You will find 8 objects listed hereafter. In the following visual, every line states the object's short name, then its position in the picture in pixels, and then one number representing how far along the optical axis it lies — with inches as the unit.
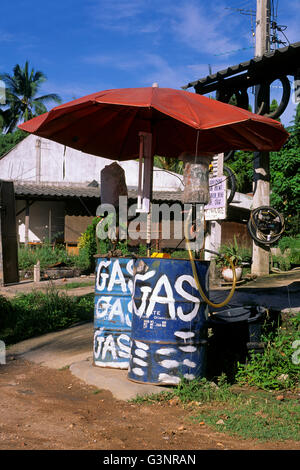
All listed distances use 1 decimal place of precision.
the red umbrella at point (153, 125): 189.3
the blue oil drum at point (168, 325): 187.8
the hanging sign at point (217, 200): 417.1
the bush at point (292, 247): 550.9
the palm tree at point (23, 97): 1492.4
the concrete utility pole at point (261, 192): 422.3
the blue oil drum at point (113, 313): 216.2
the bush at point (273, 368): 200.2
